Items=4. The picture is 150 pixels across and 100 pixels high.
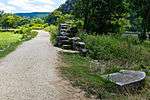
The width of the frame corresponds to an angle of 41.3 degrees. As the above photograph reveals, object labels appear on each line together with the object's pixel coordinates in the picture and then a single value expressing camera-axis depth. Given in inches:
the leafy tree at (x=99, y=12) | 691.6
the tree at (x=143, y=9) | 744.5
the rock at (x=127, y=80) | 241.9
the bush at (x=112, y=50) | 378.1
